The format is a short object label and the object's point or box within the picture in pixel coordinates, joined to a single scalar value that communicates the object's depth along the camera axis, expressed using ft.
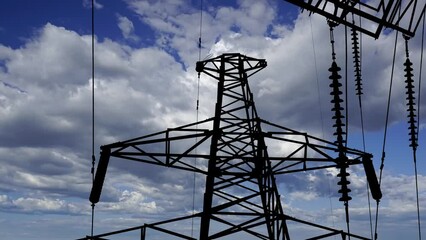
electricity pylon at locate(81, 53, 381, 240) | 47.34
